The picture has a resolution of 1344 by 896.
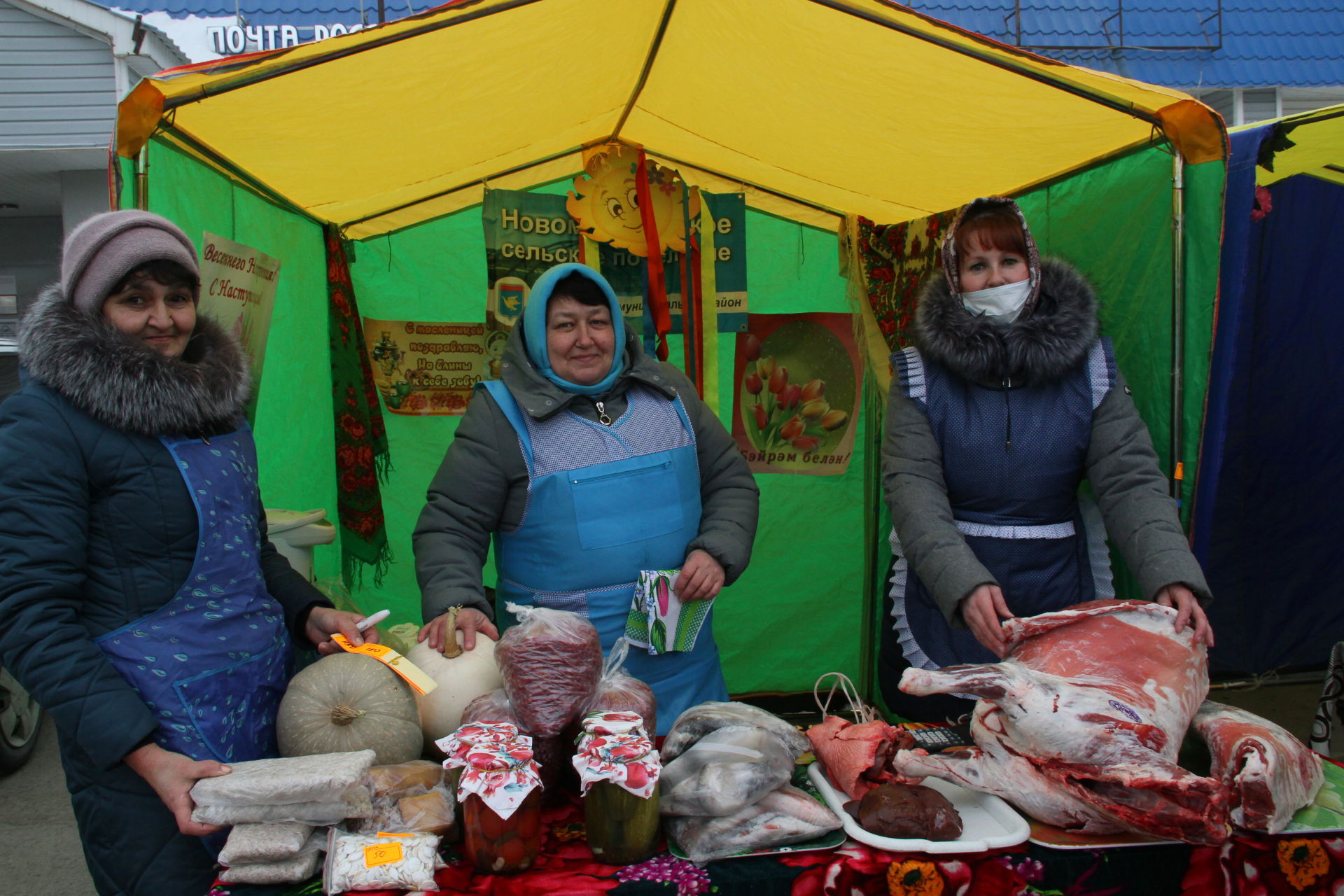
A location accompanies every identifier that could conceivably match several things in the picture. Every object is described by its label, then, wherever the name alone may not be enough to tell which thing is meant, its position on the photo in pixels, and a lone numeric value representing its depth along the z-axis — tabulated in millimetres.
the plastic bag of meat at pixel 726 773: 1392
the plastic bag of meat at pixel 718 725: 1559
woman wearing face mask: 2143
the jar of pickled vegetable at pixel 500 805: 1280
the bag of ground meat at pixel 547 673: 1477
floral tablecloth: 1320
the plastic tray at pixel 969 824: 1379
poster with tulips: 3621
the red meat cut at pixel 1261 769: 1442
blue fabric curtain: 3754
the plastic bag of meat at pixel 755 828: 1376
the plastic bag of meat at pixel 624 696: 1526
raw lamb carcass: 1346
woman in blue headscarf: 2170
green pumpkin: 1587
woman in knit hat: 1438
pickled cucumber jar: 1317
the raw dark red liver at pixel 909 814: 1392
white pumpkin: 1653
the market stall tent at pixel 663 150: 2117
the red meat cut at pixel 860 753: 1542
